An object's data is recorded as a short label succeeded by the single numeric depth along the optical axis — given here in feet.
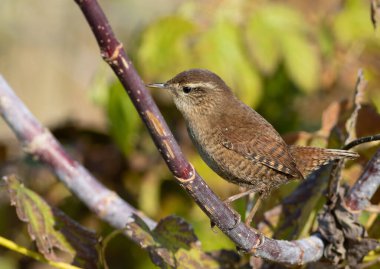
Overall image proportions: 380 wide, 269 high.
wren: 16.70
